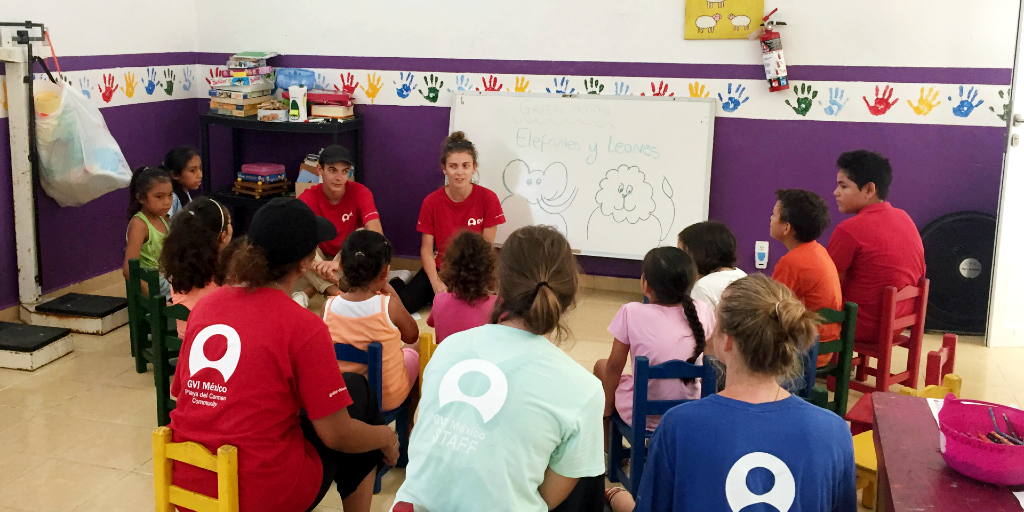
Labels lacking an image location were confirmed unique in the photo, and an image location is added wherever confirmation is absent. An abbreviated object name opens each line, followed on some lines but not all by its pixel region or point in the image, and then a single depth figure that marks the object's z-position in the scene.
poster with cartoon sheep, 4.48
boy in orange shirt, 3.06
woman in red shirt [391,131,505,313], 4.54
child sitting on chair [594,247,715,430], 2.39
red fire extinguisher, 4.41
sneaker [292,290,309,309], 3.96
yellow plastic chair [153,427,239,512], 1.80
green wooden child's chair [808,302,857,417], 2.89
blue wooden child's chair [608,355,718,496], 2.22
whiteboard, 4.71
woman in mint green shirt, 1.50
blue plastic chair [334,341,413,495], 2.41
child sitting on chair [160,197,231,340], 2.95
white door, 3.98
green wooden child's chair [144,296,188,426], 2.81
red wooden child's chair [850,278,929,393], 3.20
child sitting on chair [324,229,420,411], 2.54
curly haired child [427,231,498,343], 2.72
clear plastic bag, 4.09
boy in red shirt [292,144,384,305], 4.41
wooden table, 1.44
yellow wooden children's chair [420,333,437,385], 2.61
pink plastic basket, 1.46
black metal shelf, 4.91
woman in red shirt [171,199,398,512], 1.82
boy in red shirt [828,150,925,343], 3.32
